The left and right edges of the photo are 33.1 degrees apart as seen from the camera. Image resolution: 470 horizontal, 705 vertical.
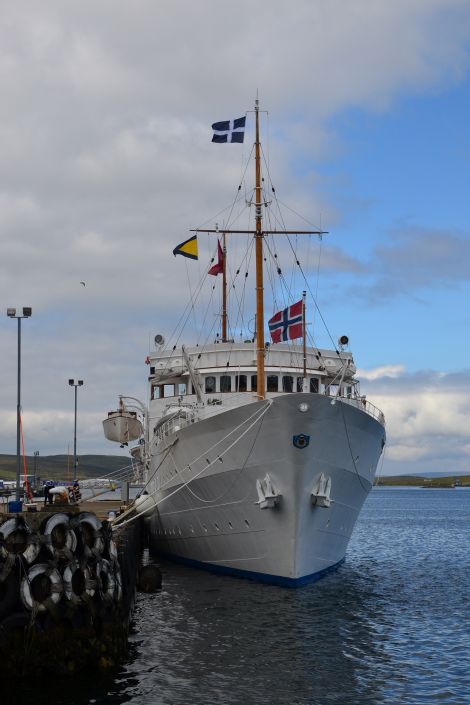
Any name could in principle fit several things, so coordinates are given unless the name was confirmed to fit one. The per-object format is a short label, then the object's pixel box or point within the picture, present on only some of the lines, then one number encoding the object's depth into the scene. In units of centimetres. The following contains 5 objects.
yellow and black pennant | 3065
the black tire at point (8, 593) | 1533
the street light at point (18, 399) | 3312
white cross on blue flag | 2627
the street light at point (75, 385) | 5794
